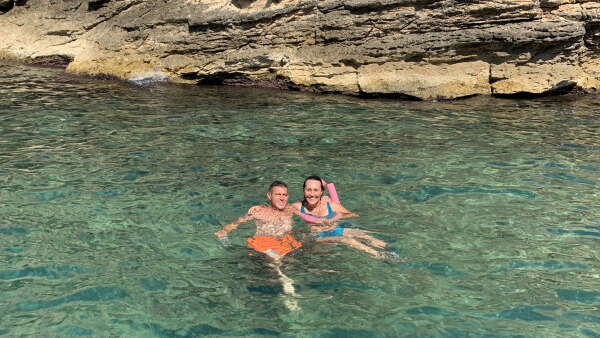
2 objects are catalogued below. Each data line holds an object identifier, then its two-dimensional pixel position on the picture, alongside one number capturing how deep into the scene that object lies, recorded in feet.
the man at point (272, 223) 17.53
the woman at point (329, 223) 17.47
